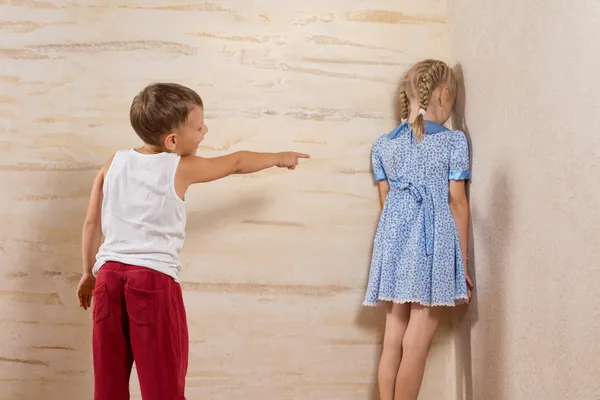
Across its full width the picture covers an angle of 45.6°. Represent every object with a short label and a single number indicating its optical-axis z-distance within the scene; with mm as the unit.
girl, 2000
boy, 1646
